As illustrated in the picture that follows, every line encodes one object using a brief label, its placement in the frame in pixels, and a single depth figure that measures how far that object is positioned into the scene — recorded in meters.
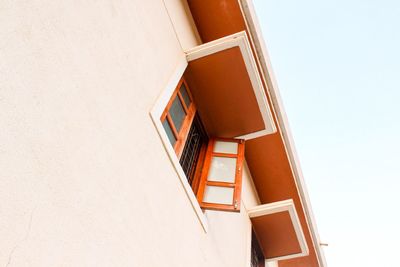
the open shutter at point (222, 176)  3.49
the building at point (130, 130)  1.47
